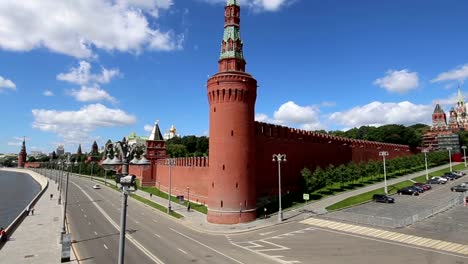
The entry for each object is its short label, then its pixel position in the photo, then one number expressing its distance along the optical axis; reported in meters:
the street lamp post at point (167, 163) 46.39
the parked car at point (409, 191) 55.48
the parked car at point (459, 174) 76.17
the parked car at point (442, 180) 67.27
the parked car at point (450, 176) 72.16
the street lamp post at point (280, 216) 38.47
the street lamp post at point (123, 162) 11.16
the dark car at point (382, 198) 48.72
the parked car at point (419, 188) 56.41
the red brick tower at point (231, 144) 39.56
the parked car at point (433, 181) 67.50
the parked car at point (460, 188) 56.81
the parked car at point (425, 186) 59.13
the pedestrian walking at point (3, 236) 30.69
